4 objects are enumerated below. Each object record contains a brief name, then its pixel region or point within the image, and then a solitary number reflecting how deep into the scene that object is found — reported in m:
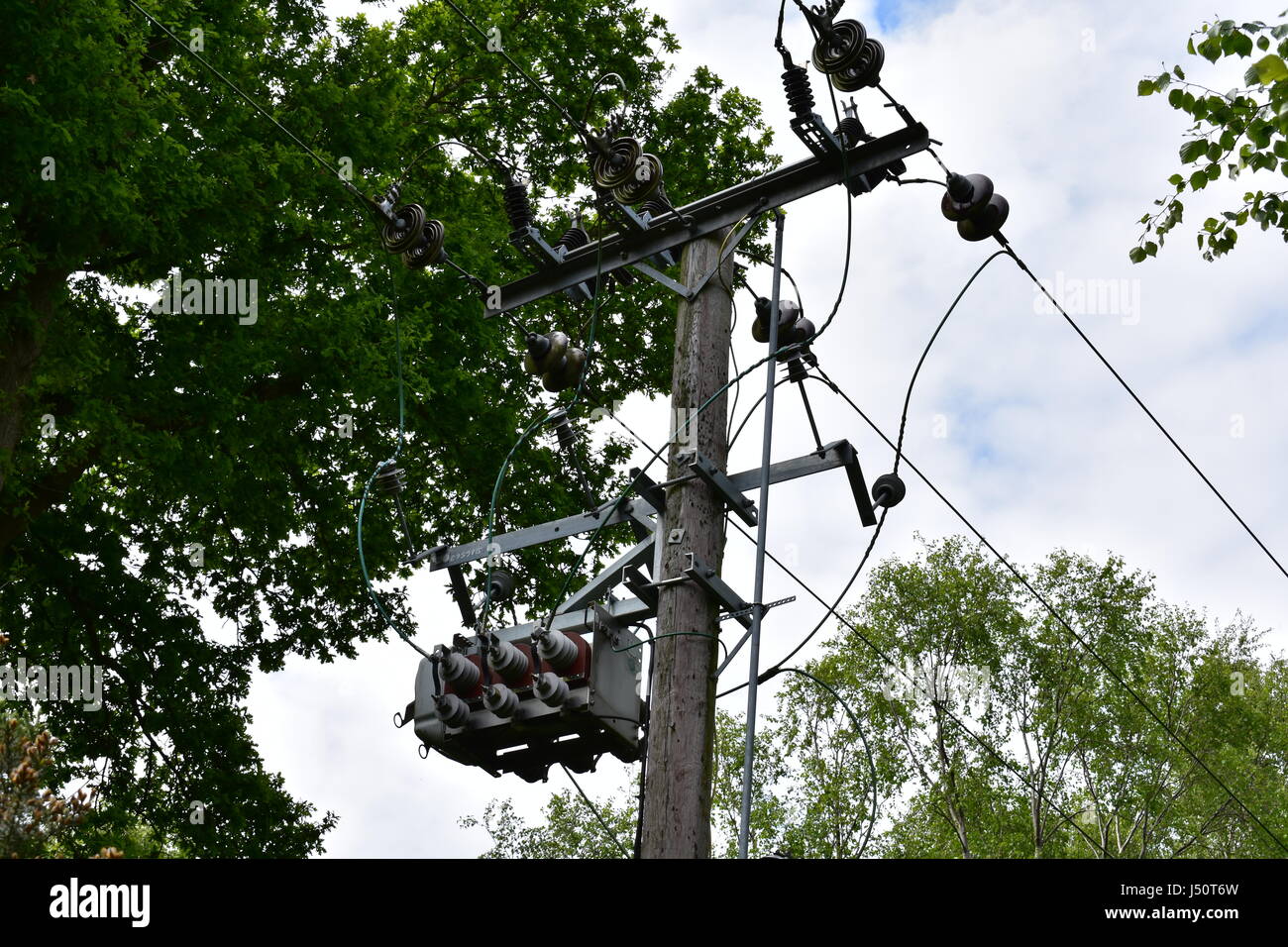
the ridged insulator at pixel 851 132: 7.34
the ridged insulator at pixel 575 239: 8.73
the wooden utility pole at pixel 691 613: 6.36
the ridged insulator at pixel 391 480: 8.74
